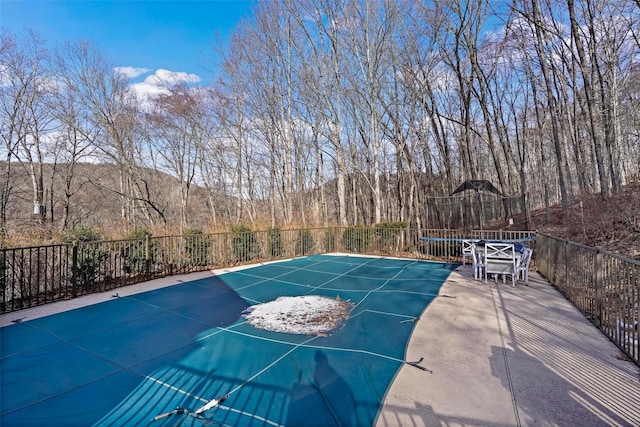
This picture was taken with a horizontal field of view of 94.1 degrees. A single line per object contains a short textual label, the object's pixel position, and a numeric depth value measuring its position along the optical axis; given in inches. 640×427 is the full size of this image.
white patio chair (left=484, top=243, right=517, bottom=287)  222.7
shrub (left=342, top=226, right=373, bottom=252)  411.9
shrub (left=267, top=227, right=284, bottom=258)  370.3
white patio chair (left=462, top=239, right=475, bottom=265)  292.2
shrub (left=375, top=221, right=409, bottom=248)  391.9
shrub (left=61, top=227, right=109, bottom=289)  220.5
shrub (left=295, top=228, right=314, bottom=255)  403.9
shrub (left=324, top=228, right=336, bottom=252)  426.8
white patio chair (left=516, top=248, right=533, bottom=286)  223.1
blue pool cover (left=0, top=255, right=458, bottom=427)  82.0
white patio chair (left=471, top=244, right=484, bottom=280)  240.8
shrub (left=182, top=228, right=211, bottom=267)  308.0
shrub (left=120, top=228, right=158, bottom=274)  264.4
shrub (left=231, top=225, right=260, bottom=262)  341.1
